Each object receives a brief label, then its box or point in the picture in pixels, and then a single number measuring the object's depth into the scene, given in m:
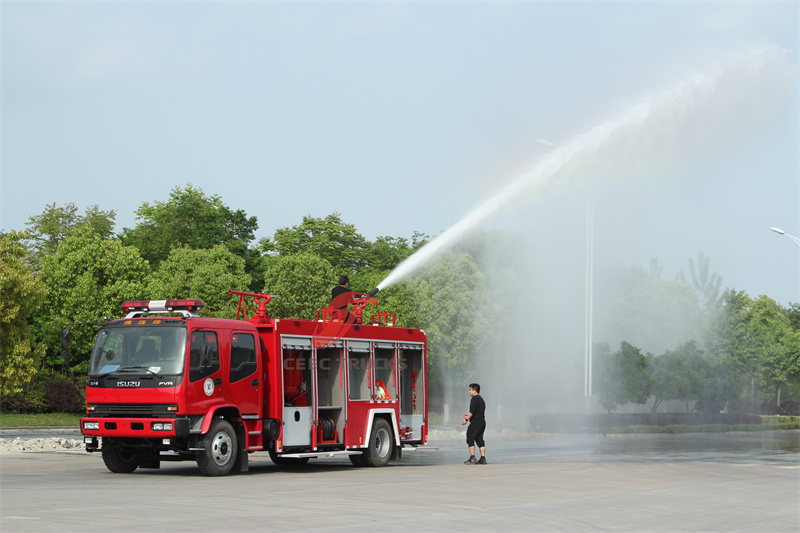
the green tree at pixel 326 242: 83.06
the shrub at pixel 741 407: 64.62
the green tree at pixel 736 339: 67.81
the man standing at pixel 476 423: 20.91
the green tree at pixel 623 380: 52.12
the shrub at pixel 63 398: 50.78
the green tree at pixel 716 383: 58.50
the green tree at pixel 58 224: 77.31
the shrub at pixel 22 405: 49.17
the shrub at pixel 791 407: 74.71
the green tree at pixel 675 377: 56.18
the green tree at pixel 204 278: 53.53
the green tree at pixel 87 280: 52.94
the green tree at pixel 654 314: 67.44
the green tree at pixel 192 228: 77.69
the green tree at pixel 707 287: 71.19
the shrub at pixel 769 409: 73.06
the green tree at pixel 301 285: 55.76
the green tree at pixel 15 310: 37.94
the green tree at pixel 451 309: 63.47
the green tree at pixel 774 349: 76.56
